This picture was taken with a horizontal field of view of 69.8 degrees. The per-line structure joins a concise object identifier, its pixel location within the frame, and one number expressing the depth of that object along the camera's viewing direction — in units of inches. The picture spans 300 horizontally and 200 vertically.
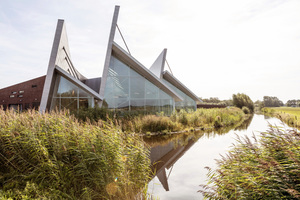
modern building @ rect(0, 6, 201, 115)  627.2
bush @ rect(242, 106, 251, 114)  1451.3
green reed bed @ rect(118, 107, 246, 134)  481.4
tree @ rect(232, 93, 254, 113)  1584.8
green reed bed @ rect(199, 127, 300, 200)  95.2
